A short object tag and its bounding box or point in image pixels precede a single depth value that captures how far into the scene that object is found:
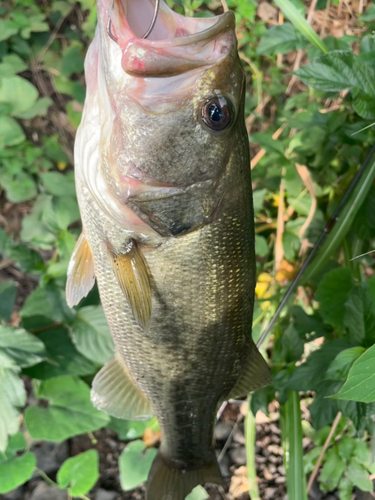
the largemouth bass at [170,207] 0.22
